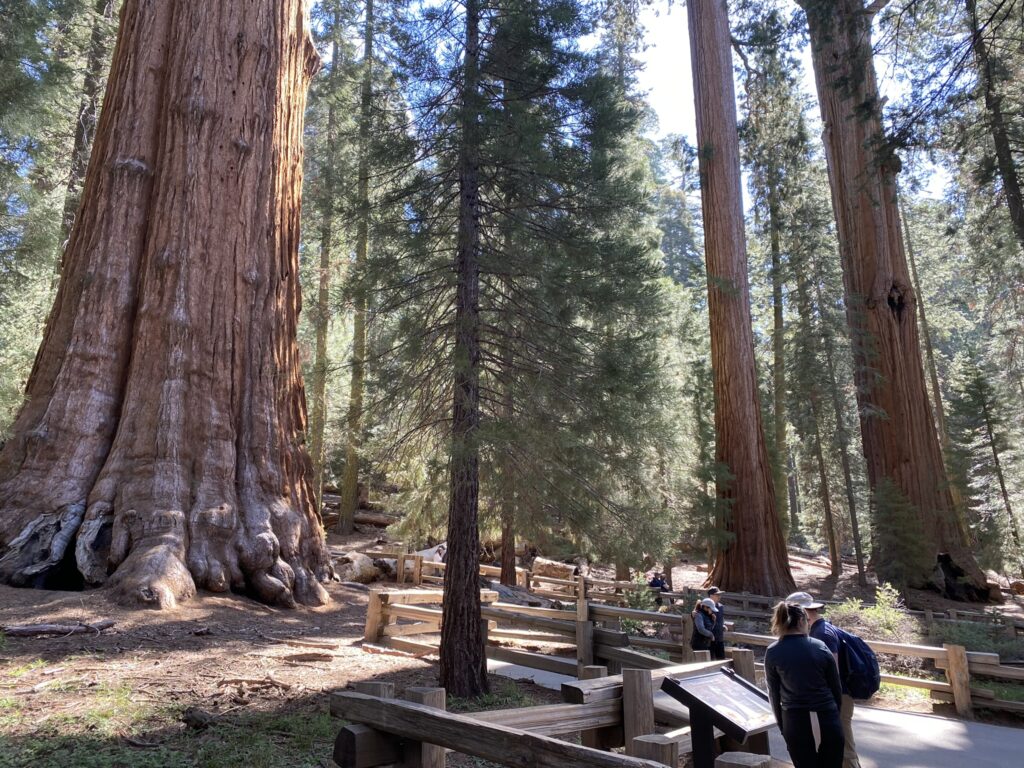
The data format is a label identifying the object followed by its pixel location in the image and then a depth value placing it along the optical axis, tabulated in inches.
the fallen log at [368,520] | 937.5
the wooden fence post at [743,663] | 201.3
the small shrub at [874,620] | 422.0
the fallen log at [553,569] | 868.6
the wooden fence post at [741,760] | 112.3
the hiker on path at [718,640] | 318.3
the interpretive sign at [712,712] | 139.9
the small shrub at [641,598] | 552.7
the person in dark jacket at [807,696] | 164.4
